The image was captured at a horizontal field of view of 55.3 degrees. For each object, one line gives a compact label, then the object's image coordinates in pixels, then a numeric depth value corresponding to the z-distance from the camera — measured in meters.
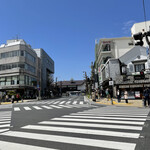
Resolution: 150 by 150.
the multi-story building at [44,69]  64.50
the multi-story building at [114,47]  42.66
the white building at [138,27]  50.81
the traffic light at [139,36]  8.12
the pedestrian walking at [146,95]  12.76
